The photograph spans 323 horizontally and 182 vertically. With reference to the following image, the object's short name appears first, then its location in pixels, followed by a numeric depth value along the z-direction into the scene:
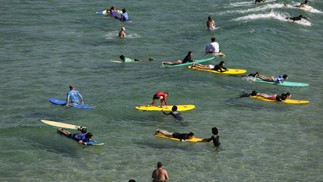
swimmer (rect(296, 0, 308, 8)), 57.00
